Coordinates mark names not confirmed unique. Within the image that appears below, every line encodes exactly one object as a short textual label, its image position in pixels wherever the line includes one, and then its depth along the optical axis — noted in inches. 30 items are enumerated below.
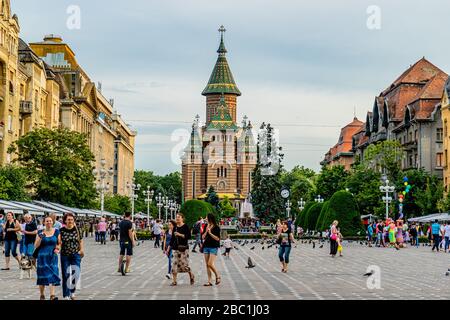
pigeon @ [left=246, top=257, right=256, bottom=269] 1236.5
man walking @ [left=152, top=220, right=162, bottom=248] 2052.5
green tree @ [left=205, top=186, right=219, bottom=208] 6437.0
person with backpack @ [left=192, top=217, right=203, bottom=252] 1655.4
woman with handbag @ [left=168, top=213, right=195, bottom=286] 900.6
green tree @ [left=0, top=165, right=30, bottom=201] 2205.2
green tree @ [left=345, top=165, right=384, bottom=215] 3531.0
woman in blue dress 689.6
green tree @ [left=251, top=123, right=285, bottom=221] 4795.8
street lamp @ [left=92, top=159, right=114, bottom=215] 2442.9
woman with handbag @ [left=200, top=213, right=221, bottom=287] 896.3
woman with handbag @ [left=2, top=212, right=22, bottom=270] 1063.6
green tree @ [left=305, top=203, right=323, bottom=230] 3273.6
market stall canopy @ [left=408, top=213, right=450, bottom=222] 2536.9
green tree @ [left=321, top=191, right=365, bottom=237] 2454.5
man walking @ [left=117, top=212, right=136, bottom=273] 993.5
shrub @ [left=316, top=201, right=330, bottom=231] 2605.8
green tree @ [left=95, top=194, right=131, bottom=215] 3875.5
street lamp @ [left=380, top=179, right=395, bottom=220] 2605.8
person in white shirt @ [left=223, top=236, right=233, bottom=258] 1567.4
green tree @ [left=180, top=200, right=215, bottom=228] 2571.4
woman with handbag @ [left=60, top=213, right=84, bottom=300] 711.7
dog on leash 923.4
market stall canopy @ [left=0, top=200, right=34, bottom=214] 1772.9
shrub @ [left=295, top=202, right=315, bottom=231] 3497.8
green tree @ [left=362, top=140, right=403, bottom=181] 3570.4
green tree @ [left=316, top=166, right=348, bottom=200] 4570.9
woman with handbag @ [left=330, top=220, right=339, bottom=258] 1547.7
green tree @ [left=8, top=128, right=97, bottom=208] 2620.6
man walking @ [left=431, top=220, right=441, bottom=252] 1860.9
